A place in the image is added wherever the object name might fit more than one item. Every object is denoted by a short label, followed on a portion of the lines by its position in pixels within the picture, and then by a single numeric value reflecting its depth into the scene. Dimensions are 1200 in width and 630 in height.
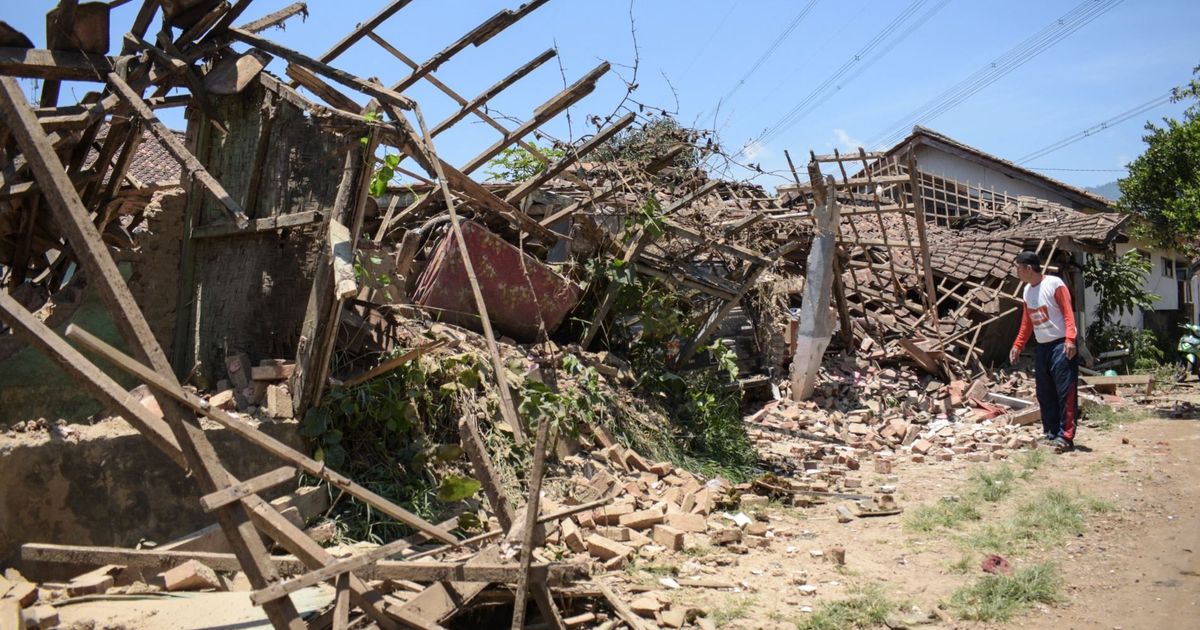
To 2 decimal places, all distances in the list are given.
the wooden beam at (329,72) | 5.82
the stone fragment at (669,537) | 5.61
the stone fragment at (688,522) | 5.97
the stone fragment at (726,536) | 5.79
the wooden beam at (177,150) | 5.33
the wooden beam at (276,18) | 6.27
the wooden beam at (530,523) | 3.41
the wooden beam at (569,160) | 8.20
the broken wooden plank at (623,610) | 4.12
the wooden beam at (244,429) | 3.41
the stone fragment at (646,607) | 4.45
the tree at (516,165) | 16.78
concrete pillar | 11.18
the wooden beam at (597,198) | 8.55
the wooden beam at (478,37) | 6.87
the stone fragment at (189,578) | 4.25
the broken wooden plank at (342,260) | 4.79
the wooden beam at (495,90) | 7.42
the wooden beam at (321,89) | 6.50
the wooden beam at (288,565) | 3.71
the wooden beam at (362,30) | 6.73
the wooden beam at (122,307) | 3.26
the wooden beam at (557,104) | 7.53
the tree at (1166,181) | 16.19
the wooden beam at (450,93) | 7.05
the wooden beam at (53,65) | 5.76
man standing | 8.58
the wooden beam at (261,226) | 5.68
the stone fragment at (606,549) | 5.22
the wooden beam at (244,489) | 3.19
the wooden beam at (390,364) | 5.75
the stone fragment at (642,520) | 5.86
